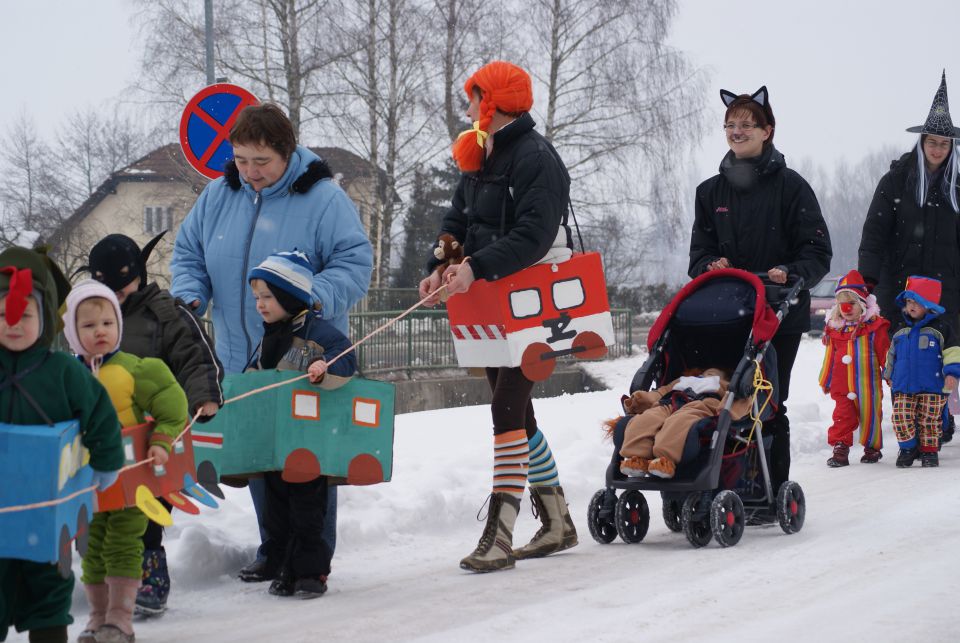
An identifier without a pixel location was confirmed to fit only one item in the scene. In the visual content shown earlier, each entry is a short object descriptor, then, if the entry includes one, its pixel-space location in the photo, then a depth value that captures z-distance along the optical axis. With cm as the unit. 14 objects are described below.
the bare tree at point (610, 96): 6337
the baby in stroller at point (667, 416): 1212
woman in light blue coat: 1121
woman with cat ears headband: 1355
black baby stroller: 1233
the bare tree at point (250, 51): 6187
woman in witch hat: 1869
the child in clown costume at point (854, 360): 1898
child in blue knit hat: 1058
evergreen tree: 7106
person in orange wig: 1143
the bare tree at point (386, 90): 6244
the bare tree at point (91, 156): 8900
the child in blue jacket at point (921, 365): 1855
